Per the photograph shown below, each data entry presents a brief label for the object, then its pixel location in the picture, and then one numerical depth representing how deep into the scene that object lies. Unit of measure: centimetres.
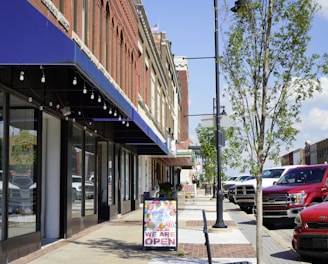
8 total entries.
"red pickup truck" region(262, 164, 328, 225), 1555
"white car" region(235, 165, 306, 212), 2427
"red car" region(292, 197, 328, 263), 946
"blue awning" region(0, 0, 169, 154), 714
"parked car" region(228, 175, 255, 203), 3422
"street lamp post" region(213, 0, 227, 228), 1540
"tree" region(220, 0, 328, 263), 838
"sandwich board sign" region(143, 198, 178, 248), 1113
